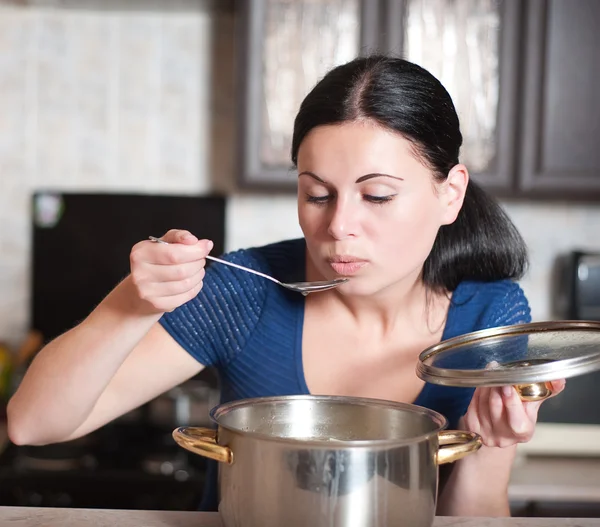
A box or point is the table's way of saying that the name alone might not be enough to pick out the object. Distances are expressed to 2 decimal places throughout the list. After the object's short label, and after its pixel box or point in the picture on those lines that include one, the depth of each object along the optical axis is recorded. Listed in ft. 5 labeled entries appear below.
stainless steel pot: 2.25
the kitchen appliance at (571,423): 6.95
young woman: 3.26
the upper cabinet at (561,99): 7.26
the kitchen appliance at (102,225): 8.18
